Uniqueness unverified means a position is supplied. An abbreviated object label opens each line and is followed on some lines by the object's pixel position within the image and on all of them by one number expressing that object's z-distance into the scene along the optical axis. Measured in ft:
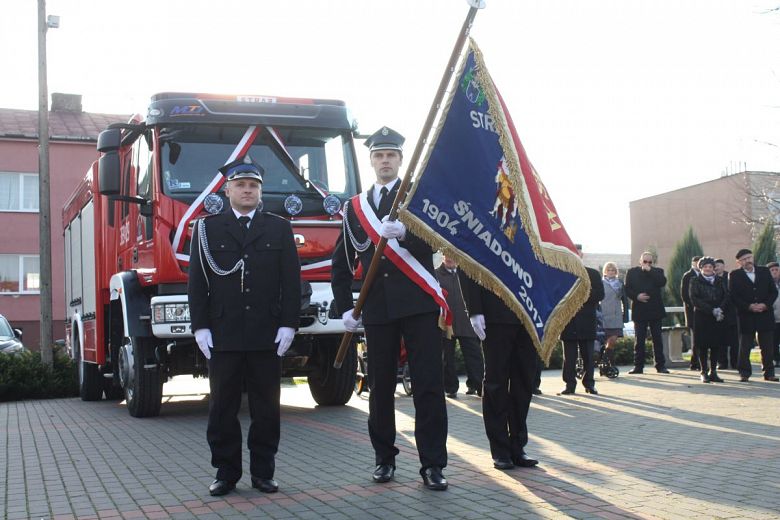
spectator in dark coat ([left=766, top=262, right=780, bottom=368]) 60.44
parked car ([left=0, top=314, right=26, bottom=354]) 67.15
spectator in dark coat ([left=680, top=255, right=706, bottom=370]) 49.10
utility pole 57.98
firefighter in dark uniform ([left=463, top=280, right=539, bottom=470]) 21.67
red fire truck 31.71
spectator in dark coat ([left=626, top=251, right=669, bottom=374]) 53.21
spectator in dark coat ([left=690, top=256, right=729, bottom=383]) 46.14
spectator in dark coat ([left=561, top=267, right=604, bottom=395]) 42.88
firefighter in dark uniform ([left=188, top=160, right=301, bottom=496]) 20.02
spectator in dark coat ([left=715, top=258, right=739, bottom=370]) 46.83
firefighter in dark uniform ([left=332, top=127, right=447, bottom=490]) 19.80
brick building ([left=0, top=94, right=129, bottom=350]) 118.83
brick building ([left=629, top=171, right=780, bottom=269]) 179.02
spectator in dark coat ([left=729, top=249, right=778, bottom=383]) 45.88
